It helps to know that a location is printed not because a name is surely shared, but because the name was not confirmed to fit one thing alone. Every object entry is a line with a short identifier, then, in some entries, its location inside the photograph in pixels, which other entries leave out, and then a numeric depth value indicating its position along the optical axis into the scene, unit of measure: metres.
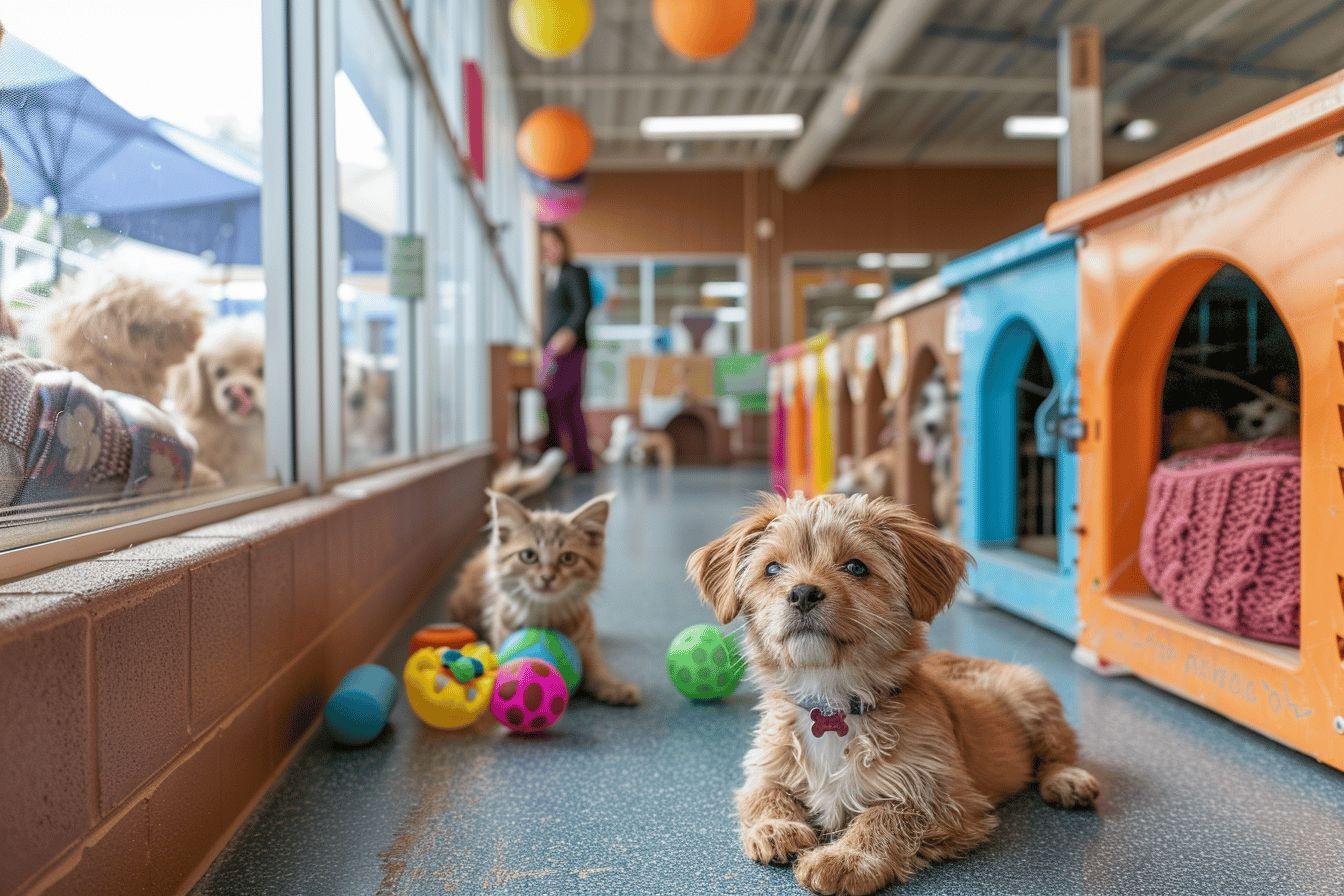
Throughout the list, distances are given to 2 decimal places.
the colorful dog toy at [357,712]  1.78
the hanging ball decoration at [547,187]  8.30
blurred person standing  7.26
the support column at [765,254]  14.21
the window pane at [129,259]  1.19
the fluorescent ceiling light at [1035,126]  11.18
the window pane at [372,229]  2.96
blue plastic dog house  2.53
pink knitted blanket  1.75
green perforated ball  2.07
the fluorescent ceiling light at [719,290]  14.71
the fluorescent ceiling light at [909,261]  14.51
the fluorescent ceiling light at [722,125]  10.06
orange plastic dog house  1.53
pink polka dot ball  1.86
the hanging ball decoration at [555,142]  7.24
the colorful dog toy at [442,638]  2.11
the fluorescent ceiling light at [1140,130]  11.30
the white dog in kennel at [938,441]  3.87
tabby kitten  2.12
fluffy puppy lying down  1.27
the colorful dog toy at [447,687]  1.88
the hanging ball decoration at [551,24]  5.29
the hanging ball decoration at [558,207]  8.66
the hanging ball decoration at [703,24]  4.79
